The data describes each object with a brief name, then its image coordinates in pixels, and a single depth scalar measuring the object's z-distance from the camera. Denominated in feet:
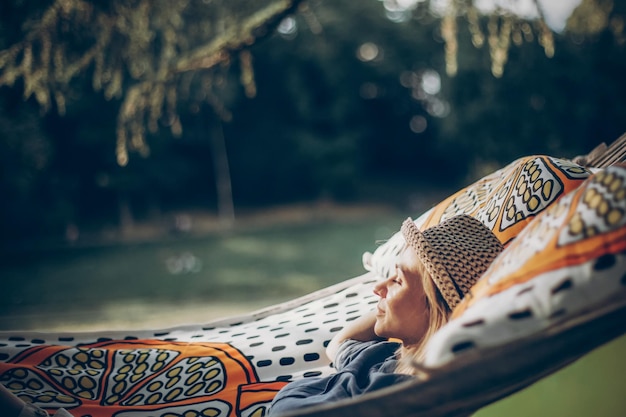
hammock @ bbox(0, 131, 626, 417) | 2.98
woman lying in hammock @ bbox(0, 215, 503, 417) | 4.00
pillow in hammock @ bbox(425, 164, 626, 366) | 2.95
